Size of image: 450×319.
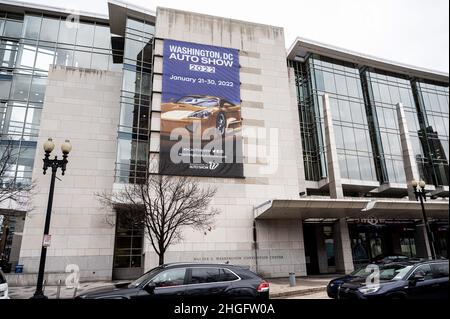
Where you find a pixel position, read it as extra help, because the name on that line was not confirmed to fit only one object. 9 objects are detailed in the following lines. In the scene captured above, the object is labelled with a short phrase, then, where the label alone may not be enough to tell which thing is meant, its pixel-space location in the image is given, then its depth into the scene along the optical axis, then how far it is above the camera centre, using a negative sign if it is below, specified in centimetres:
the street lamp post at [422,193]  1849 +328
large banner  2373 +1071
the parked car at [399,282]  858 -103
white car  933 -96
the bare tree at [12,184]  1753 +473
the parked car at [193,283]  728 -80
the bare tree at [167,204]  1694 +288
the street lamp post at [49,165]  1122 +359
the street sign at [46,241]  1154 +46
